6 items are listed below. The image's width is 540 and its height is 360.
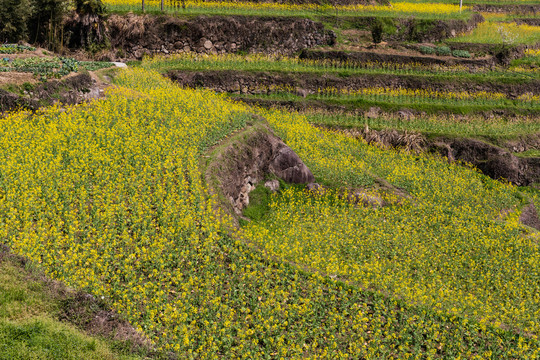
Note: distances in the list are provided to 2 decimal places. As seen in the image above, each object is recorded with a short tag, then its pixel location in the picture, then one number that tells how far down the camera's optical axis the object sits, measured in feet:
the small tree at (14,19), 109.09
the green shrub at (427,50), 146.41
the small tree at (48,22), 114.73
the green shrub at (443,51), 147.64
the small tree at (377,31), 141.59
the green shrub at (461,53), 149.48
